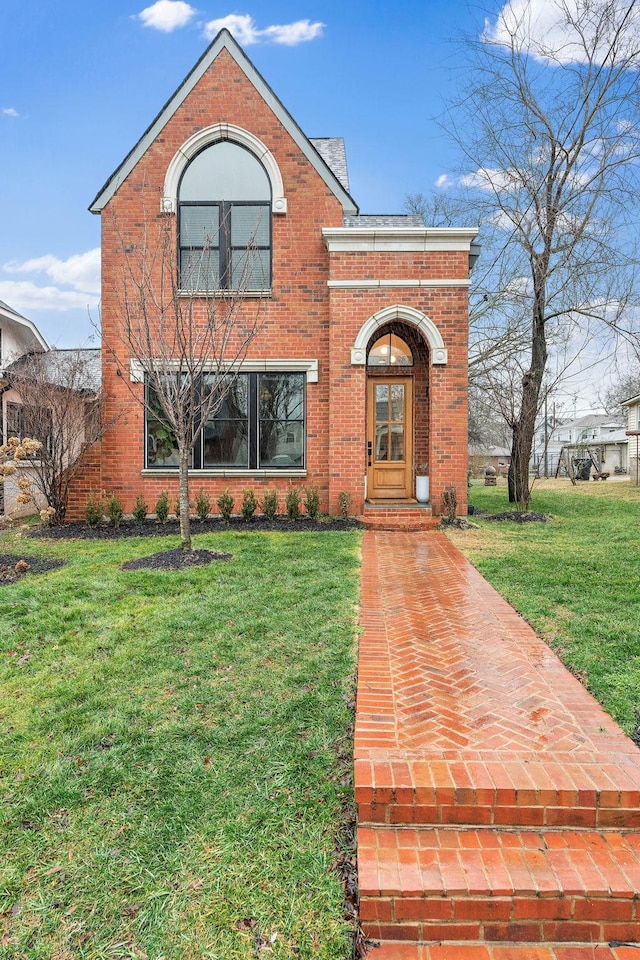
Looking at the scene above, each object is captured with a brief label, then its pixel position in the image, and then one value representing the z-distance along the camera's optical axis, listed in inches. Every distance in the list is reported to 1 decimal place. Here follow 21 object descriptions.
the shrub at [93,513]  401.1
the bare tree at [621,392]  1581.4
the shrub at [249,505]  409.7
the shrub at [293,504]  405.4
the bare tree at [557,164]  474.6
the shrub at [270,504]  410.0
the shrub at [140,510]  401.4
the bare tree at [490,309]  581.6
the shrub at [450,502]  394.3
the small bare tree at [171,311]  384.5
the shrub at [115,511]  395.9
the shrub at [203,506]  405.1
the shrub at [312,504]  412.2
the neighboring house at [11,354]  462.9
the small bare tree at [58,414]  380.8
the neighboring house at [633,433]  916.6
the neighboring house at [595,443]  1373.4
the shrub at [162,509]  402.3
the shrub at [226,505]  406.0
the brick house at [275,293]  402.0
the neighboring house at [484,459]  1167.1
